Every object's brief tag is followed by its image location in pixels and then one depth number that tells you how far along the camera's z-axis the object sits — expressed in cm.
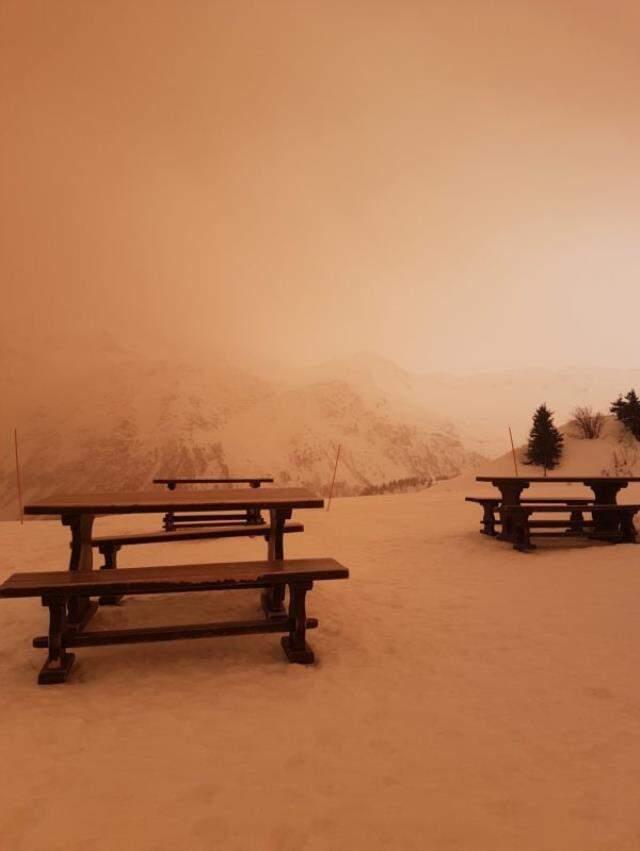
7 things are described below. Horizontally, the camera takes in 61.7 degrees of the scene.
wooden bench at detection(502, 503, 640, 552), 612
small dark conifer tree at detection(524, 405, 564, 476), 1541
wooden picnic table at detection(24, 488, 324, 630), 322
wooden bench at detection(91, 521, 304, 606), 420
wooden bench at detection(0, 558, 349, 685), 277
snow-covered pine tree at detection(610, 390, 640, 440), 1512
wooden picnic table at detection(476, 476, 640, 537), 625
